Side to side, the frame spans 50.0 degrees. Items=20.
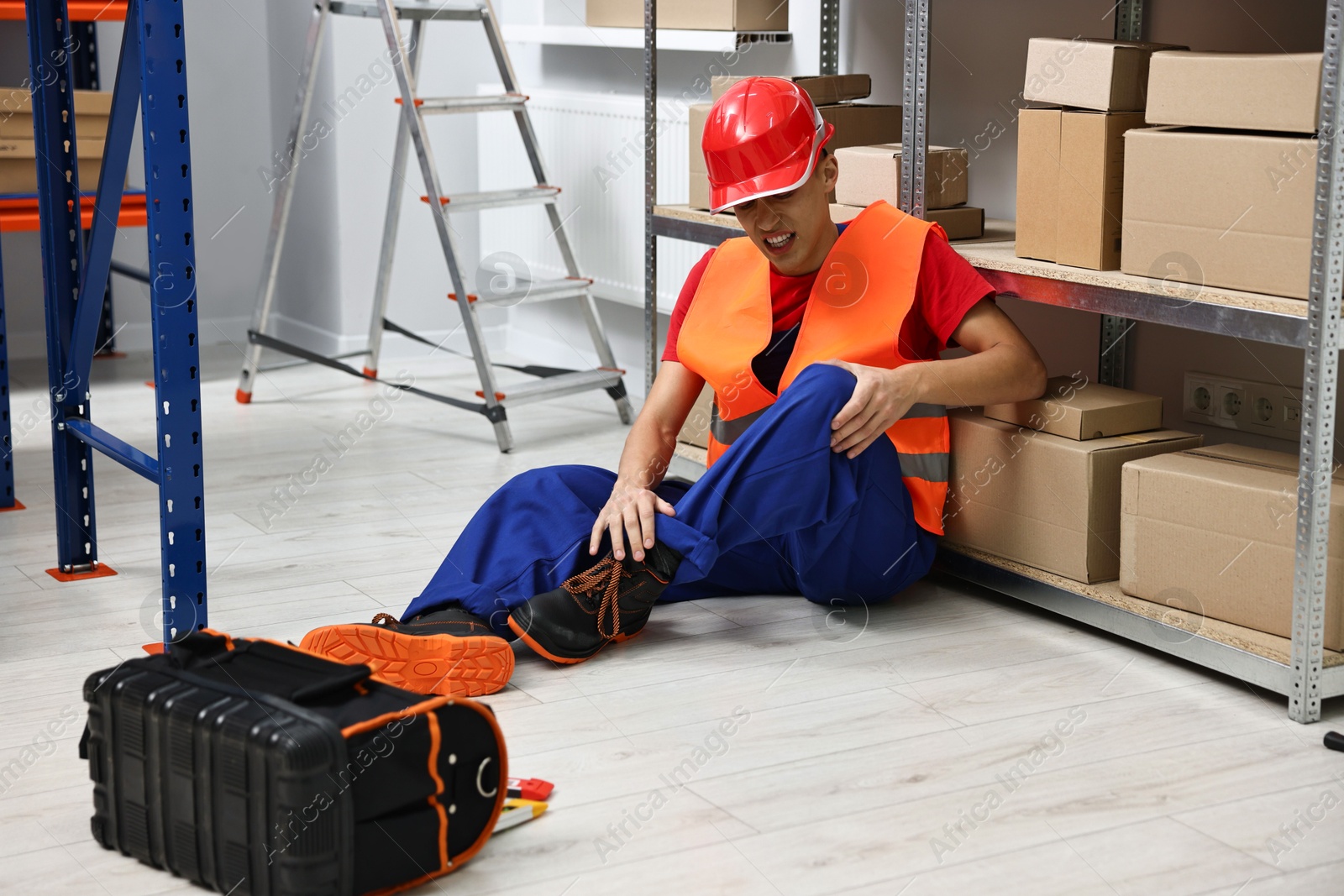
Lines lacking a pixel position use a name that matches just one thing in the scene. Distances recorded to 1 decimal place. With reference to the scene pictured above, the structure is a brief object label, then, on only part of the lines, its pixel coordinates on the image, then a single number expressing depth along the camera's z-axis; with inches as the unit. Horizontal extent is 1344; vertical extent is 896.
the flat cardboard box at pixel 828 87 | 118.8
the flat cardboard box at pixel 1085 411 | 91.9
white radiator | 158.9
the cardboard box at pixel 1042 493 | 90.6
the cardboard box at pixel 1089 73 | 88.6
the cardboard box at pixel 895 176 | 107.0
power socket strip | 99.7
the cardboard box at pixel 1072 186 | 89.8
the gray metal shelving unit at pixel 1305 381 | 73.9
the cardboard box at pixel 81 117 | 161.2
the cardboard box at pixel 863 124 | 118.4
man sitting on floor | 84.4
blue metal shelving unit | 83.3
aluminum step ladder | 149.8
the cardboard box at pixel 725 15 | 135.8
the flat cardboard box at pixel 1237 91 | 75.6
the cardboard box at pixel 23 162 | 162.1
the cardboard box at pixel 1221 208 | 76.9
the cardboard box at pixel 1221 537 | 79.4
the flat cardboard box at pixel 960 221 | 106.3
